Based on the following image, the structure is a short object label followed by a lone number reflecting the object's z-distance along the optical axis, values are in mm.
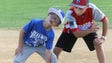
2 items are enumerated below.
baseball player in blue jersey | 11539
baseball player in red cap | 12570
